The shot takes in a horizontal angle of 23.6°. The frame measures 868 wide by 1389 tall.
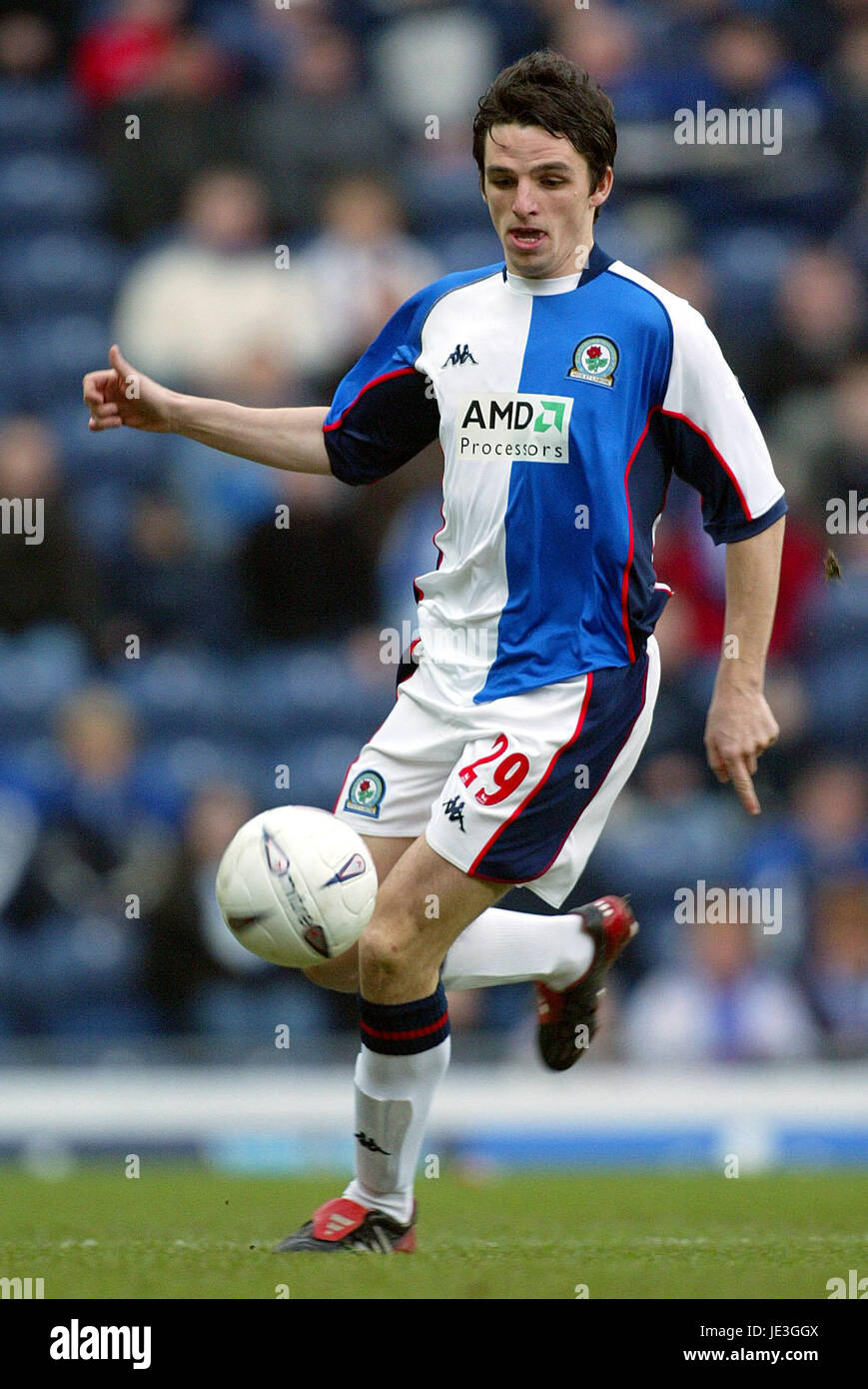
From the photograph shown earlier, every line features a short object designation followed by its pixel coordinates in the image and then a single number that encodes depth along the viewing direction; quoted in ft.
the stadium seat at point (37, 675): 35.65
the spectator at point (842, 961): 32.60
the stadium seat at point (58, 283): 41.86
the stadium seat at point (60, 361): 40.29
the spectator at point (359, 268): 37.76
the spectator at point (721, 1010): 32.48
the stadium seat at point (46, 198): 43.68
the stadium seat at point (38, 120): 44.91
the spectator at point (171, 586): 37.19
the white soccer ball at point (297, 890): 16.05
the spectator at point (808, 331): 38.68
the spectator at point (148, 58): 43.68
